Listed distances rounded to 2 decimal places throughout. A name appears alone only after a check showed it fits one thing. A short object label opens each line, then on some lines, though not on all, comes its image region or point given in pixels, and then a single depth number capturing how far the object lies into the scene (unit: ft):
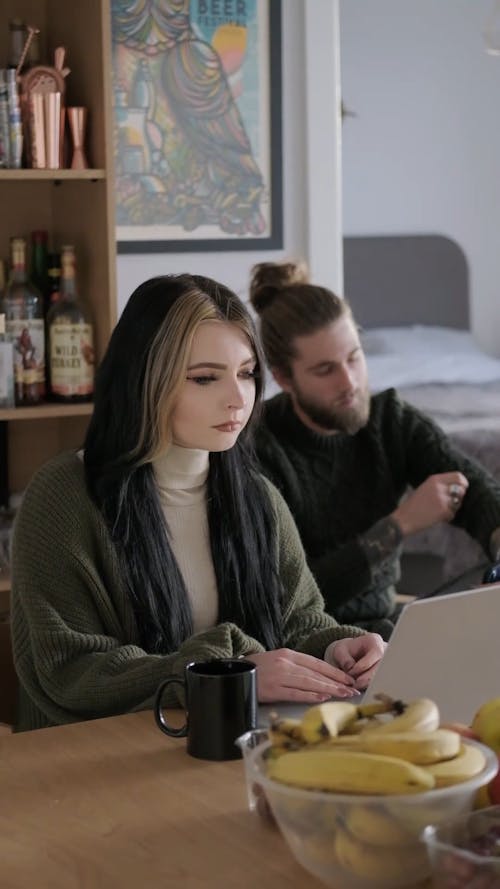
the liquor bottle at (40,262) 11.80
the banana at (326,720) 6.03
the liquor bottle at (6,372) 11.41
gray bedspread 15.72
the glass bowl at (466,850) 5.39
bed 18.33
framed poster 13.68
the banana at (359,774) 5.64
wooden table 6.27
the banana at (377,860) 5.79
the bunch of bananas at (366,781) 5.65
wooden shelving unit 11.36
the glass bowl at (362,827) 5.65
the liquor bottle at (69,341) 11.53
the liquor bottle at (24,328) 11.47
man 11.13
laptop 6.86
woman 8.15
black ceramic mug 7.13
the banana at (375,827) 5.64
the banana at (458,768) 5.75
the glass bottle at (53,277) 11.68
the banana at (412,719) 6.02
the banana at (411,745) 5.83
